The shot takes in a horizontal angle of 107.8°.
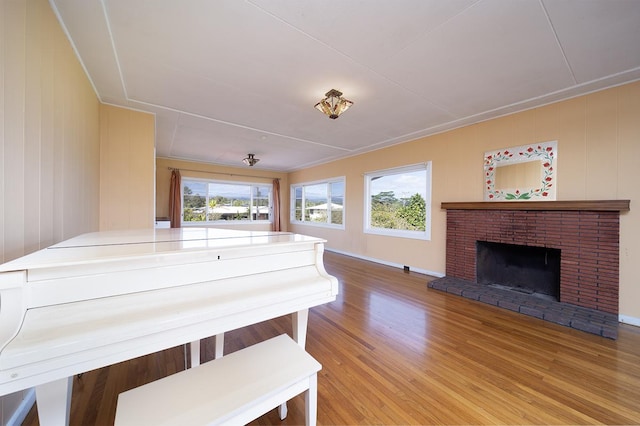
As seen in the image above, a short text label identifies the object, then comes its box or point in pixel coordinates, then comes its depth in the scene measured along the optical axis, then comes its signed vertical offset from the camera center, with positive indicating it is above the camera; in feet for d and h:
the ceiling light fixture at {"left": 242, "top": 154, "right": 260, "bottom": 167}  17.88 +4.00
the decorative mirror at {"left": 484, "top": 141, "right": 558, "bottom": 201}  9.74 +1.81
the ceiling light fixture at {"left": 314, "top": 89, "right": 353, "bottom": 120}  8.79 +4.10
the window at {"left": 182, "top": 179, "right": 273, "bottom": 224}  21.85 +0.94
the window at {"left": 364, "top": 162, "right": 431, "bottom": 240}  14.46 +0.71
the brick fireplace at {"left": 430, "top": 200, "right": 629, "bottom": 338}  8.29 -0.90
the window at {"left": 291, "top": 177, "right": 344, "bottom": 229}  20.99 +0.85
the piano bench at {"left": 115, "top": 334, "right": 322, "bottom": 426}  2.80 -2.45
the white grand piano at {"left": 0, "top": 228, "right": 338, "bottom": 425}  2.44 -1.25
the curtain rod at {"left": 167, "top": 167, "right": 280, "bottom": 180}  20.53 +3.67
